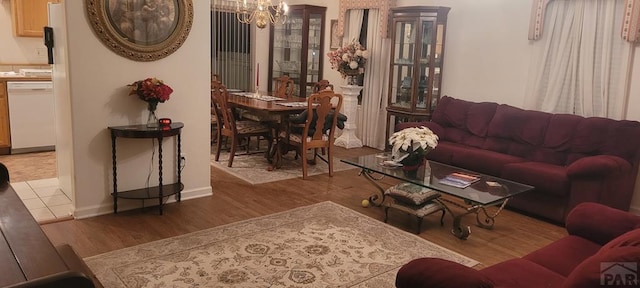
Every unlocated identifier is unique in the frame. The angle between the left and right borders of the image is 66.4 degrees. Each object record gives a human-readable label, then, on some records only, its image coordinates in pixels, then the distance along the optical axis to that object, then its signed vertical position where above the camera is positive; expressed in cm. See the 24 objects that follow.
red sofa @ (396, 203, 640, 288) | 158 -79
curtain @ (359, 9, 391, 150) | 684 -37
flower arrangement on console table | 378 -31
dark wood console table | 379 -84
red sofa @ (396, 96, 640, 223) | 398 -79
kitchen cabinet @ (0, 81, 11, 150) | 575 -90
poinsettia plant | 390 -66
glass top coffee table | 349 -91
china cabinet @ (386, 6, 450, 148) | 592 +2
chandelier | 576 +52
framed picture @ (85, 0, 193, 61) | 370 +19
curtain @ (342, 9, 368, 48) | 707 +48
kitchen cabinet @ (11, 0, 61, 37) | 609 +35
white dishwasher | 584 -85
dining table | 535 -56
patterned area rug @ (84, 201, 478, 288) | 292 -132
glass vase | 394 -55
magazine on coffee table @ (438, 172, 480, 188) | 372 -90
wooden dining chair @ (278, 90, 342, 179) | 514 -80
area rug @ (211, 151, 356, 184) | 529 -129
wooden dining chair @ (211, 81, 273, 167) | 551 -83
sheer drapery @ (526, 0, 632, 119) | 454 +7
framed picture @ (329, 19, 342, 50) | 747 +30
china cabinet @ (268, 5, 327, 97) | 771 +18
